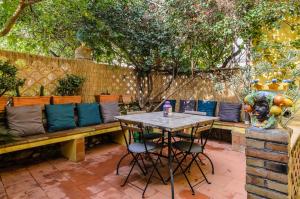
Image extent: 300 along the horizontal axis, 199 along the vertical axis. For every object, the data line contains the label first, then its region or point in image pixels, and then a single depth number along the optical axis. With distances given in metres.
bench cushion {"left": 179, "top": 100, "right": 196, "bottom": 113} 5.45
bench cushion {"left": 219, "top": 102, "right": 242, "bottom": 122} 4.61
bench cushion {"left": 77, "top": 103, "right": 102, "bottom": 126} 3.93
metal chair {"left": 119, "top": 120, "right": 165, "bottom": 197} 2.64
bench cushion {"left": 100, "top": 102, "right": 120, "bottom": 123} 4.27
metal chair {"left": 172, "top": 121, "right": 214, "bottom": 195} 2.76
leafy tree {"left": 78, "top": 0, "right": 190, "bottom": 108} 4.35
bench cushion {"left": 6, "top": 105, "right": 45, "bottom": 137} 3.08
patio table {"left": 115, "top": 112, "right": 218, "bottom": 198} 2.52
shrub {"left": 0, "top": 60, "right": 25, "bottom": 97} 3.00
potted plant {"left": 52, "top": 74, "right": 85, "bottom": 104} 3.86
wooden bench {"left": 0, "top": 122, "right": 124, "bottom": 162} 2.88
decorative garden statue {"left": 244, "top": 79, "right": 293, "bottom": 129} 1.33
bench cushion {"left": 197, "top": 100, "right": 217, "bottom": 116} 5.09
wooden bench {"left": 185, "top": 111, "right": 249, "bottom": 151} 4.15
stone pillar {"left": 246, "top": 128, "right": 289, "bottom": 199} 1.31
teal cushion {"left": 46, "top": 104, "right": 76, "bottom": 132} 3.48
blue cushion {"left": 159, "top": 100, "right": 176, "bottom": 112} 5.68
